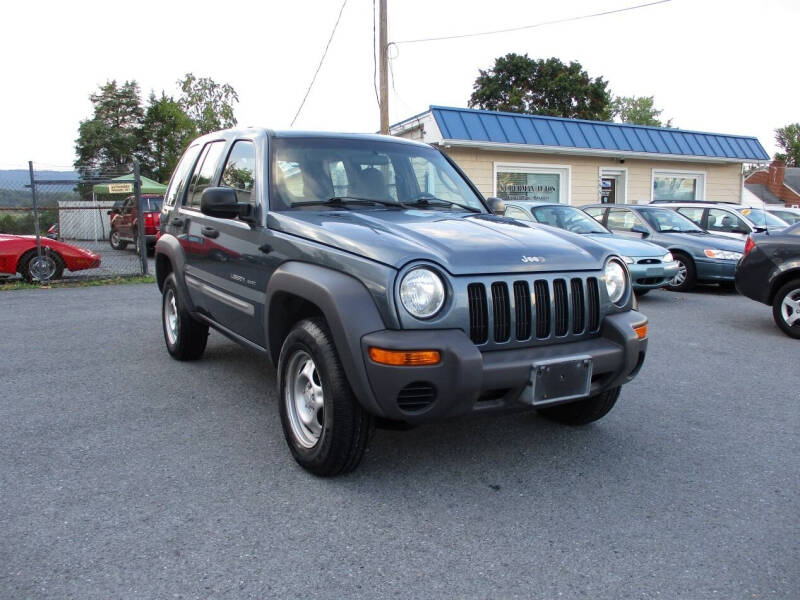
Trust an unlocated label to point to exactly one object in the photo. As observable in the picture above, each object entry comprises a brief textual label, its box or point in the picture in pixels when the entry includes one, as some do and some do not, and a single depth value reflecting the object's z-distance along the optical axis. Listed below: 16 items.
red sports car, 11.52
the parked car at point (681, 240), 10.74
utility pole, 15.58
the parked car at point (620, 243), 9.61
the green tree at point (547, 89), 45.53
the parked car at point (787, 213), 16.72
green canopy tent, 12.55
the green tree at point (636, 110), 79.62
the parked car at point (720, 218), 12.29
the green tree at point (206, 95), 43.97
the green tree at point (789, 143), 89.50
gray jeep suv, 3.05
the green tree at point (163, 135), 42.72
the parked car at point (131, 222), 17.28
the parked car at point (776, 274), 7.37
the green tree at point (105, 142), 50.56
